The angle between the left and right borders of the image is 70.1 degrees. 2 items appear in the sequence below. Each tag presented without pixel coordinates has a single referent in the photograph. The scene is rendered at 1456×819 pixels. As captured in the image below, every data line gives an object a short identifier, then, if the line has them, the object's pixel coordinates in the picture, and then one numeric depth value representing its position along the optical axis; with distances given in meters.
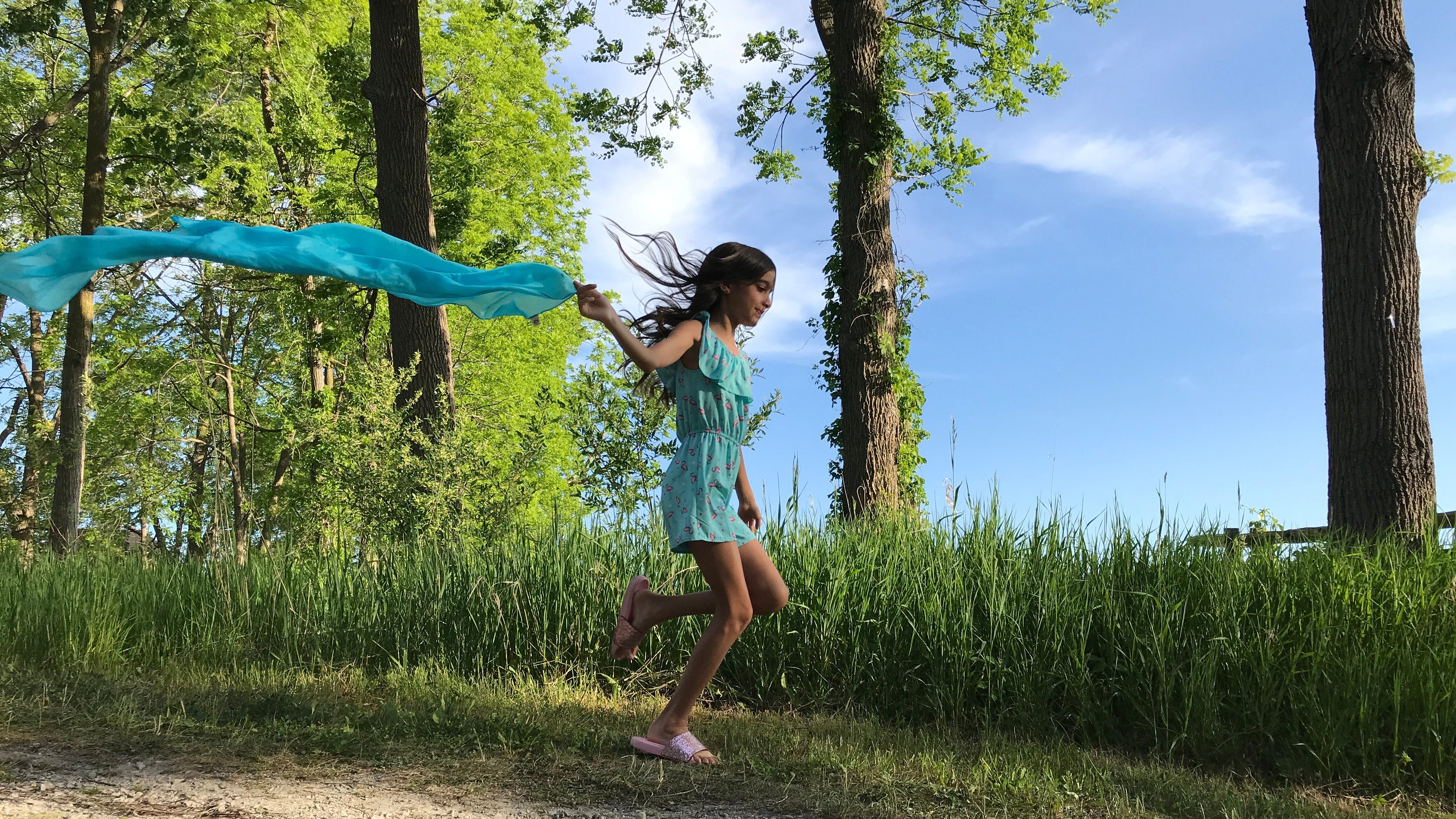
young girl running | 4.52
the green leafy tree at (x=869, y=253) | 11.53
